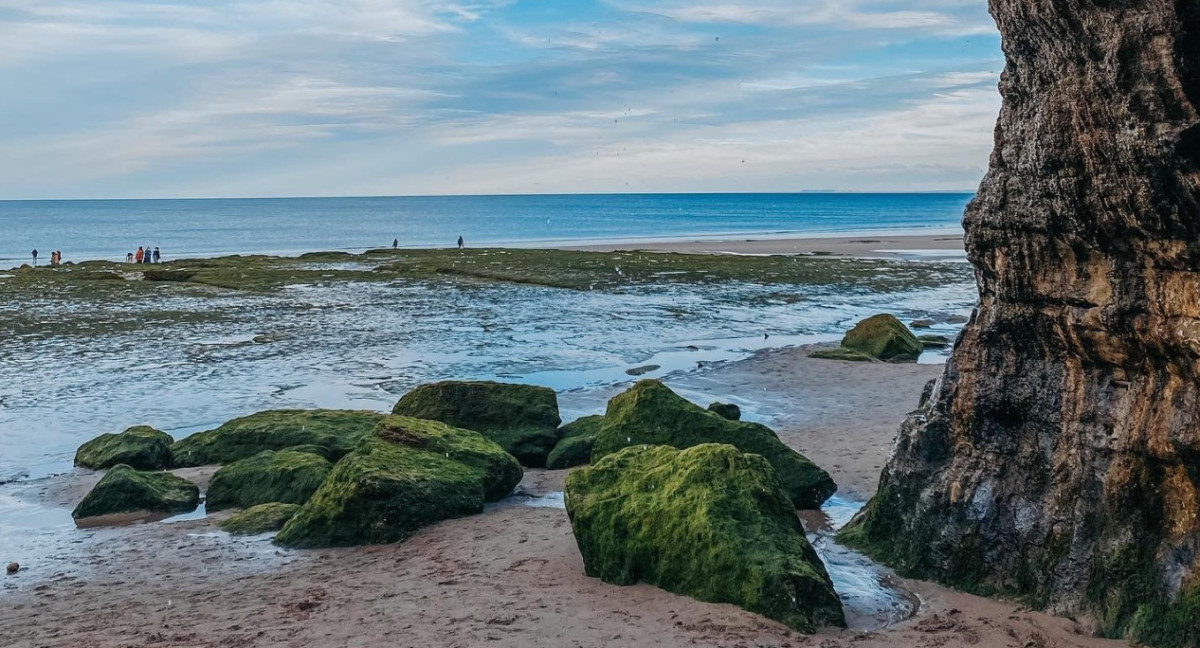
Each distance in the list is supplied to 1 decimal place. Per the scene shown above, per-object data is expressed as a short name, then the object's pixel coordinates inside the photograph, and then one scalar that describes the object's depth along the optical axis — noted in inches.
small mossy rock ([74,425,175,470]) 634.8
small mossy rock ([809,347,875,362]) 987.9
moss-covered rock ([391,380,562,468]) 634.2
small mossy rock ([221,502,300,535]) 489.7
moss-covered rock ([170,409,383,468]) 632.4
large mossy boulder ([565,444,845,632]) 350.9
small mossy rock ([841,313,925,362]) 999.0
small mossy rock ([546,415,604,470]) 612.1
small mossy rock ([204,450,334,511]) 534.0
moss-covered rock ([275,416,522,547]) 462.9
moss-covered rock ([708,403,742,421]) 679.1
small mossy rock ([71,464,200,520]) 531.2
